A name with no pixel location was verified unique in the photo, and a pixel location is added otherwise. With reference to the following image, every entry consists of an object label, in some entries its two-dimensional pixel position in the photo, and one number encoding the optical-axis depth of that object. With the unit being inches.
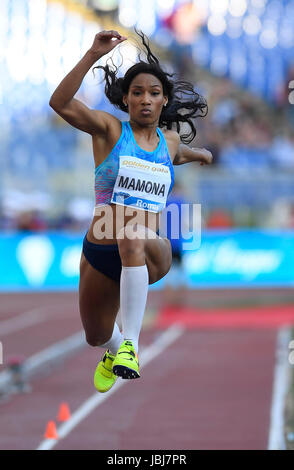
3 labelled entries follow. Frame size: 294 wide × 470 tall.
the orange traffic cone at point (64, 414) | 737.6
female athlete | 368.2
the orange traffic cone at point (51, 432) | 675.4
